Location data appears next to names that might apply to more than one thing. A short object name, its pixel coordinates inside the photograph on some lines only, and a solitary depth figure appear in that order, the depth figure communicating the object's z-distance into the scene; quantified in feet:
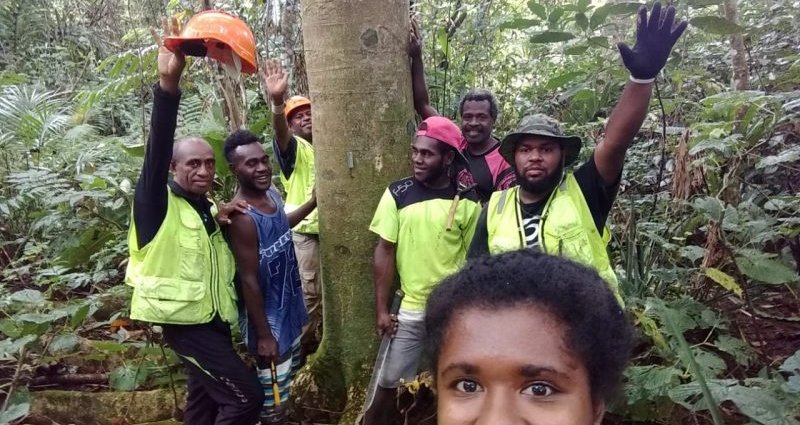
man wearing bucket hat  7.38
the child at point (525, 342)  3.91
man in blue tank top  9.88
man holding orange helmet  8.44
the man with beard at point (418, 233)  9.98
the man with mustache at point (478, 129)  10.96
